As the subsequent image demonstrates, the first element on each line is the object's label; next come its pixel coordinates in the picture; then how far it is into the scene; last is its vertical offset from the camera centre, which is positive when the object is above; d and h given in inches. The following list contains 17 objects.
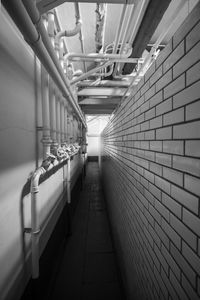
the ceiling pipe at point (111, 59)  88.1 +47.6
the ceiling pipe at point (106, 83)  137.5 +51.9
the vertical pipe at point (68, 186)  124.0 -32.6
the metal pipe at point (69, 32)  68.8 +48.2
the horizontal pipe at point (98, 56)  85.0 +47.9
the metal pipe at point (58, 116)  92.5 +16.1
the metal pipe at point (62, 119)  104.6 +16.4
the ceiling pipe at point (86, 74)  93.1 +42.2
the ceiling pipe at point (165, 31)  40.3 +31.8
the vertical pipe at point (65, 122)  119.1 +15.7
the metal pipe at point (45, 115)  67.1 +12.1
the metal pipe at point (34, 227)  56.3 -29.5
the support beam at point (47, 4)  46.6 +41.2
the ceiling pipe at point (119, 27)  54.5 +45.3
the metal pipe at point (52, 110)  78.6 +16.6
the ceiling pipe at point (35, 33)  28.6 +25.4
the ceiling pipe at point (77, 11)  66.3 +56.9
